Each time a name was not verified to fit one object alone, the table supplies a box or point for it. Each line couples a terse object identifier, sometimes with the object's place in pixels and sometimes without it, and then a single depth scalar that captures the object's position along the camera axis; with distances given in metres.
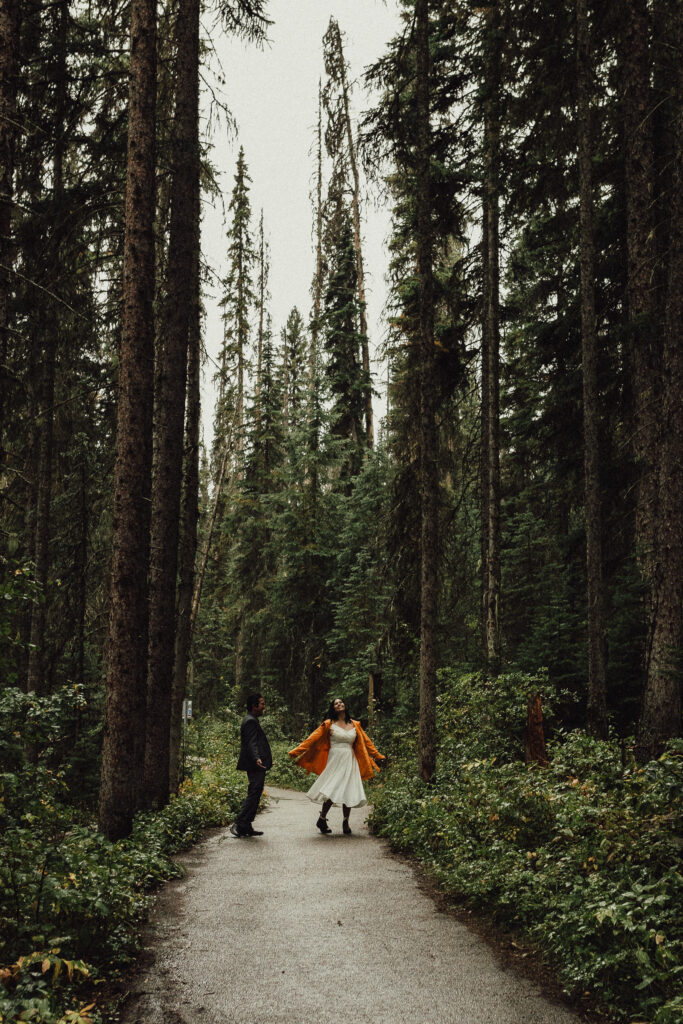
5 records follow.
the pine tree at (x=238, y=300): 33.09
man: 11.22
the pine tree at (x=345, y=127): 29.14
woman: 11.96
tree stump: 11.29
